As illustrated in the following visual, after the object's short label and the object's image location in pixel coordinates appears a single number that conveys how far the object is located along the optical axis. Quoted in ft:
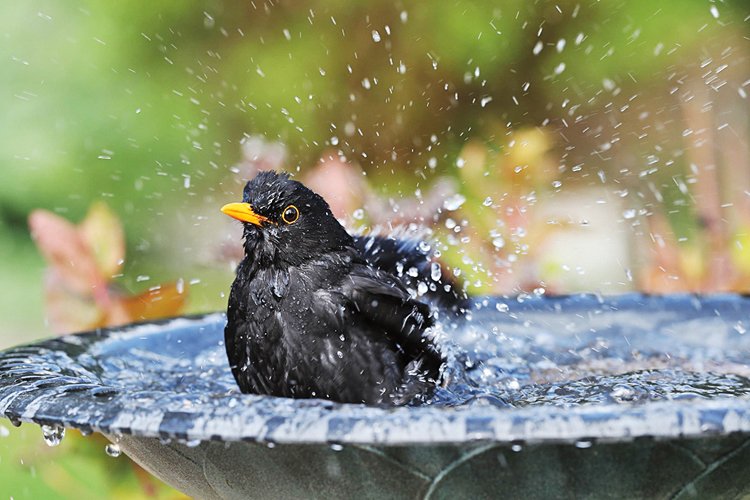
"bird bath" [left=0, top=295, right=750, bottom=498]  10.82
